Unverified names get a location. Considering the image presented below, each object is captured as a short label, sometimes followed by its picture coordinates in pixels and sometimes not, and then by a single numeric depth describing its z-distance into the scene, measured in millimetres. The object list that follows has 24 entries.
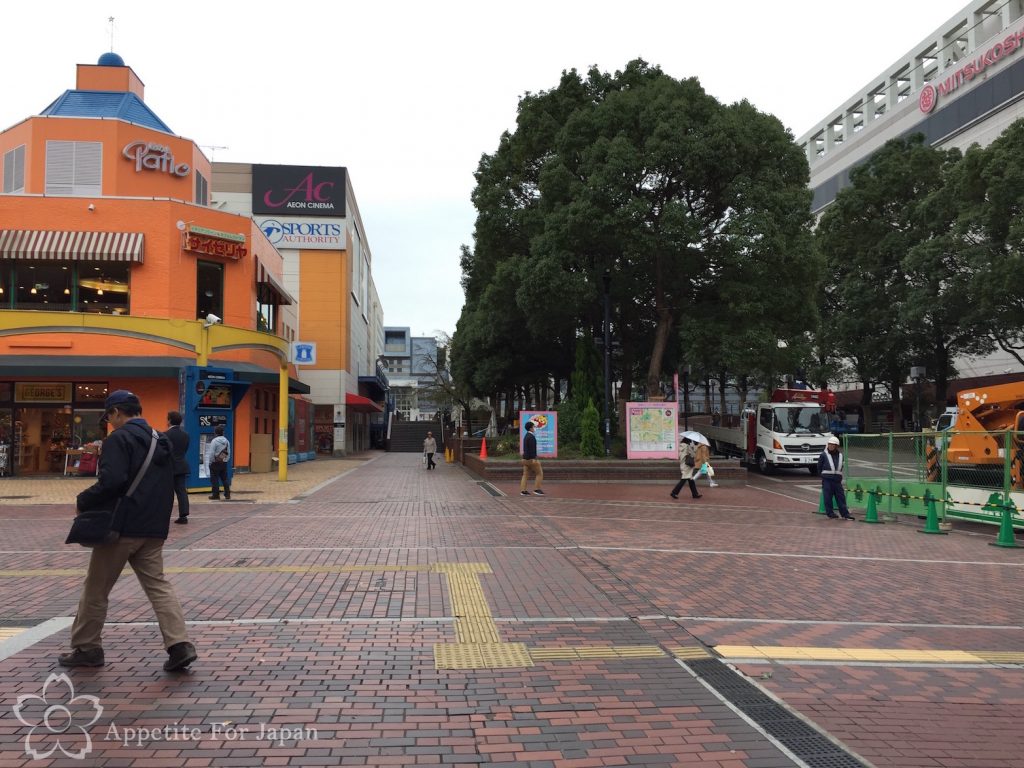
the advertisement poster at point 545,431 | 24625
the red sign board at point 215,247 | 25366
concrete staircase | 55781
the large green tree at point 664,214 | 23984
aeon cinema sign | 45469
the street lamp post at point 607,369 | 24344
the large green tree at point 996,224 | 27484
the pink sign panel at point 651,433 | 24609
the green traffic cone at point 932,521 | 13000
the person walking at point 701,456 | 18594
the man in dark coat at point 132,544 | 4797
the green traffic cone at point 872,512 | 14539
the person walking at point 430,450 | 30397
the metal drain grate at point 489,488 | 19056
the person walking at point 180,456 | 10641
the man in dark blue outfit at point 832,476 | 14500
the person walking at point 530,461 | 17938
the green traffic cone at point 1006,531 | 11529
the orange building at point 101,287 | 23484
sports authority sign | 45500
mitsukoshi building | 43562
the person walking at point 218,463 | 16422
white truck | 27312
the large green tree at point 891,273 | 36219
